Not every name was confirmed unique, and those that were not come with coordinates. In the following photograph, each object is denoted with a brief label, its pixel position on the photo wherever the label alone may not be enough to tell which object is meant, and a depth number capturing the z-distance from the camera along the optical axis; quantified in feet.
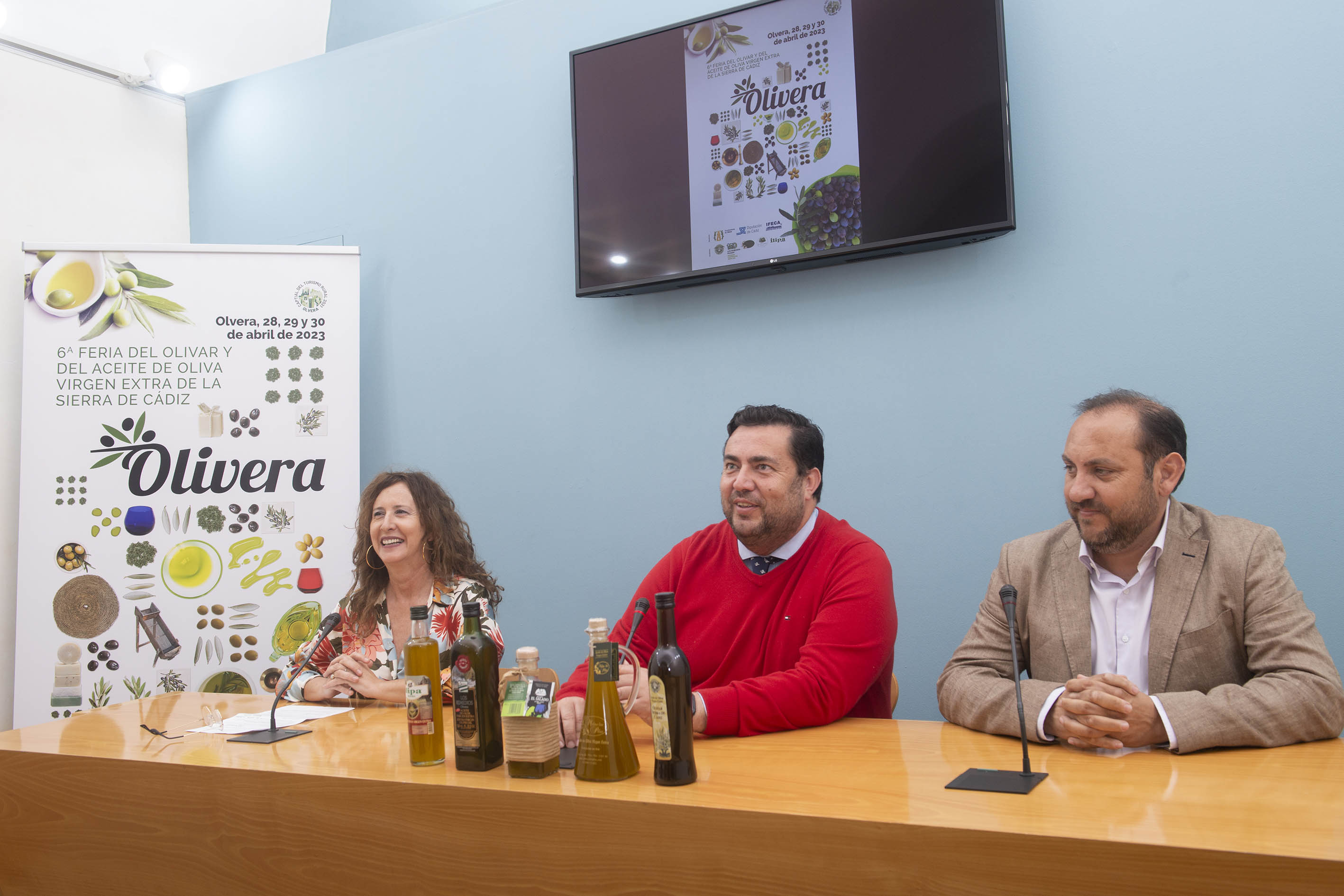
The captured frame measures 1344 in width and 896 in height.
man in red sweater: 6.27
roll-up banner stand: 11.49
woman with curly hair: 8.32
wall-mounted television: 9.06
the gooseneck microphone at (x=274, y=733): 6.17
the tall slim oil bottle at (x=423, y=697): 5.20
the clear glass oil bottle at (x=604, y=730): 4.65
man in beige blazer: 4.97
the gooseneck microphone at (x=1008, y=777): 4.25
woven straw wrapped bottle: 4.82
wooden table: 3.59
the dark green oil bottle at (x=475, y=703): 5.04
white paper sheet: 6.60
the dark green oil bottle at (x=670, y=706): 4.51
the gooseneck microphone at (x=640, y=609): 5.17
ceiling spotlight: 13.28
